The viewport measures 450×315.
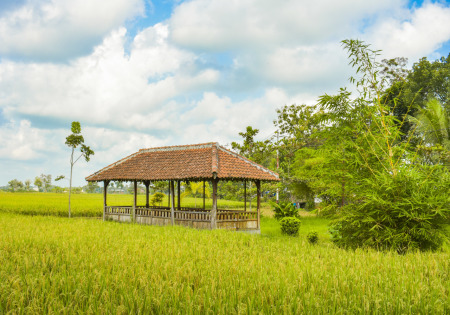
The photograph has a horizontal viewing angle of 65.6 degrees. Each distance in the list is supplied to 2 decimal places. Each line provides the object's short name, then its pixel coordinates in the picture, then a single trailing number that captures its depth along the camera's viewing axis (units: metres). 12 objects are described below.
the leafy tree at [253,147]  25.75
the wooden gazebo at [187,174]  15.55
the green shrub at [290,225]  16.73
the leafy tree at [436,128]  22.03
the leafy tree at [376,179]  8.89
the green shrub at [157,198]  25.23
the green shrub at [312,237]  12.98
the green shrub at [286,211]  17.66
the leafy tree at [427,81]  30.83
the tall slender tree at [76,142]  23.02
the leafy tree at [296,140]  27.25
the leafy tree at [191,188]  26.44
